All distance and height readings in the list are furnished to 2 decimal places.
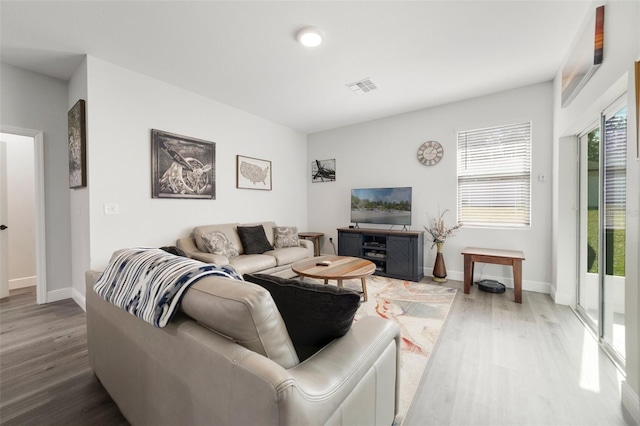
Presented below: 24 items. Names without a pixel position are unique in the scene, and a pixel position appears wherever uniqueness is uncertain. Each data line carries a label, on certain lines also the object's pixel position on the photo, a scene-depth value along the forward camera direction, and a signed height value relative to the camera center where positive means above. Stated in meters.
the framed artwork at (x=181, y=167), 3.19 +0.56
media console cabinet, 3.92 -0.64
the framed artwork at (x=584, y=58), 1.84 +1.18
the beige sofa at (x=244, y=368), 0.73 -0.54
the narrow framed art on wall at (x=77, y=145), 2.73 +0.69
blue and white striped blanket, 1.02 -0.31
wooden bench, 3.06 -0.62
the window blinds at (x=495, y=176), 3.59 +0.46
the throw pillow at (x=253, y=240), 3.77 -0.44
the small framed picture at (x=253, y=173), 4.23 +0.61
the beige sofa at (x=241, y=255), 3.12 -0.61
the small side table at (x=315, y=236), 5.05 -0.51
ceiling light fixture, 2.28 +1.53
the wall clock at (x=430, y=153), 4.12 +0.88
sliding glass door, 1.96 -0.16
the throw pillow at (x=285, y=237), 4.22 -0.44
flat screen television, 4.24 +0.05
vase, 3.88 -0.88
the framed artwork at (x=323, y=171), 5.28 +0.78
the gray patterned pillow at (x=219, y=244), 3.29 -0.44
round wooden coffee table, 2.65 -0.65
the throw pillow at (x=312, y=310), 1.02 -0.40
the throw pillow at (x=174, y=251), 2.72 -0.42
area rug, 1.80 -1.09
